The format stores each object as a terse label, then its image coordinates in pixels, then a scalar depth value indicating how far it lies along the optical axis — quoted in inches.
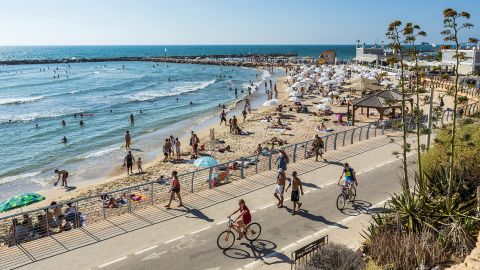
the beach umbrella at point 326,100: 1481.1
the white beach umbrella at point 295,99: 1535.7
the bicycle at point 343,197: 513.0
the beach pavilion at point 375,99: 1015.6
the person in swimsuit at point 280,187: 512.7
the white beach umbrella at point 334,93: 1664.6
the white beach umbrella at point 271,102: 1494.5
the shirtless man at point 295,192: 497.4
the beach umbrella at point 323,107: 1379.7
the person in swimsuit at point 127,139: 1130.7
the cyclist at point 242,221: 421.4
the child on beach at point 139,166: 904.9
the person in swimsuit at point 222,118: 1400.1
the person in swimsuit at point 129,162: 889.8
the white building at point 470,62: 1688.0
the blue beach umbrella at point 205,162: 724.7
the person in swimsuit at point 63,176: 859.4
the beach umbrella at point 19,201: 568.1
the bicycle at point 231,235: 417.0
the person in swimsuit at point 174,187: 513.3
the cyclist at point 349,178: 524.7
